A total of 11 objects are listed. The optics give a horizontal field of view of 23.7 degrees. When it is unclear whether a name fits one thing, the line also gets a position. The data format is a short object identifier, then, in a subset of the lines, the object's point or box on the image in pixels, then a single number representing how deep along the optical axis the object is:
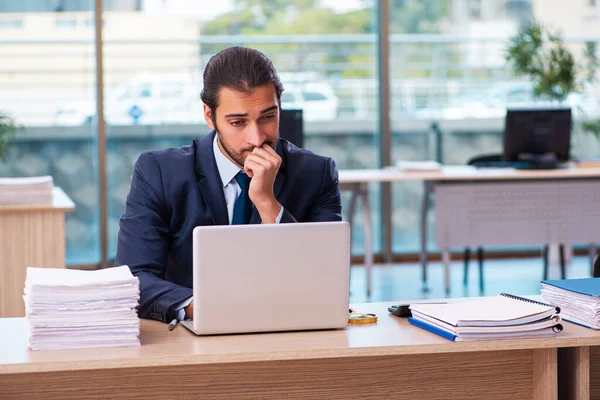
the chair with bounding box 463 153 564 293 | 9.41
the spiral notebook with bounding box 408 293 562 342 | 2.90
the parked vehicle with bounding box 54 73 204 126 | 10.47
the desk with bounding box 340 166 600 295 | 8.97
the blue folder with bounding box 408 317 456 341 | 2.91
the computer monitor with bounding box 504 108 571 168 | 9.10
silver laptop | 2.80
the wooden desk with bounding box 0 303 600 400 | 2.72
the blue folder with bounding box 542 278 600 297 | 3.15
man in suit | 3.58
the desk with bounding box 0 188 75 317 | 6.83
